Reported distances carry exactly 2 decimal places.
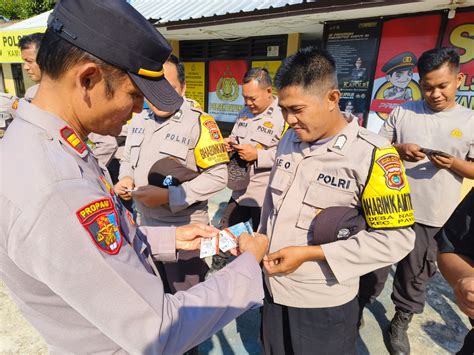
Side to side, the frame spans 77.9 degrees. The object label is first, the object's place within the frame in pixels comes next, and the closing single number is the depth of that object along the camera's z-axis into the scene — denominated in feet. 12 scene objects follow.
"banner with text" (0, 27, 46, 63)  25.31
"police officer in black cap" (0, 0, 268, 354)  2.28
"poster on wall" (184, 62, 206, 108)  26.24
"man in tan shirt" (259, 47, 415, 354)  4.47
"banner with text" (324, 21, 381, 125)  15.60
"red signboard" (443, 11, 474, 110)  12.77
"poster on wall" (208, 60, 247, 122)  23.76
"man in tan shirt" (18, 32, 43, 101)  10.68
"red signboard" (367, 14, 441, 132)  13.92
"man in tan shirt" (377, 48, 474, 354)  7.32
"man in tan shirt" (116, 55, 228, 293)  7.06
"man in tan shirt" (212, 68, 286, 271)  10.43
